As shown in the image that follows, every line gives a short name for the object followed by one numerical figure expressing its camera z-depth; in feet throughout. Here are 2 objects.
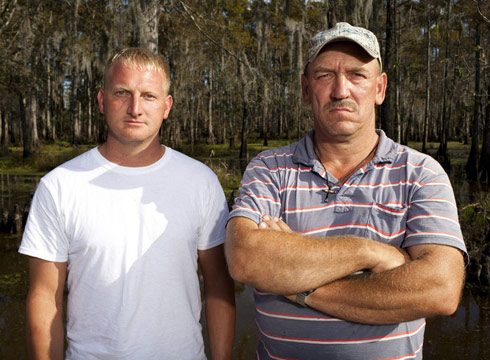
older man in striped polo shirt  5.79
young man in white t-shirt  6.23
